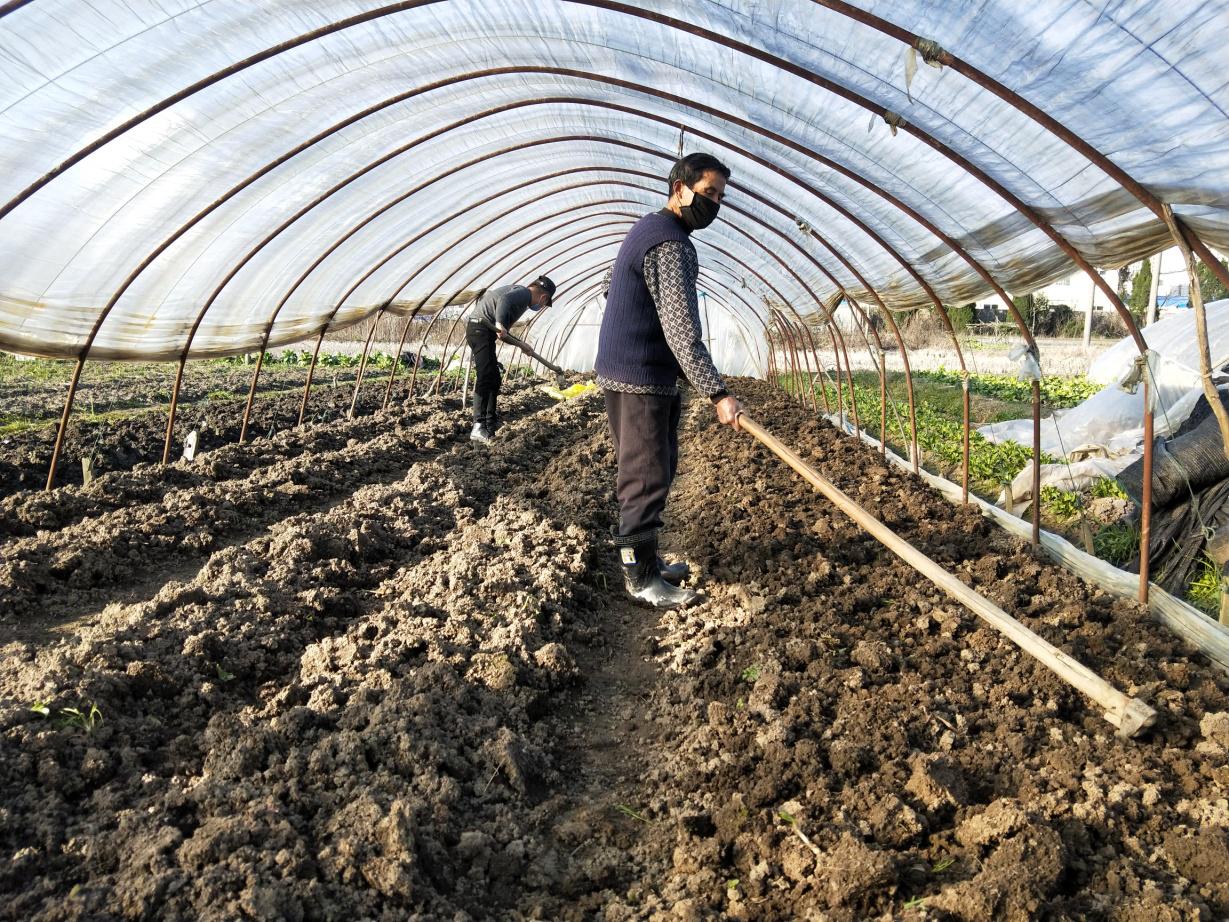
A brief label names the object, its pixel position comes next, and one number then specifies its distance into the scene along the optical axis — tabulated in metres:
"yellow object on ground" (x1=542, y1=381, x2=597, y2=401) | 13.95
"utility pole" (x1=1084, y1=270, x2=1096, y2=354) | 18.97
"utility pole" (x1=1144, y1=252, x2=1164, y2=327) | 15.67
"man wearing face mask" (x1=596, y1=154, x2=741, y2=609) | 4.04
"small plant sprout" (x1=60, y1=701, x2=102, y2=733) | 2.91
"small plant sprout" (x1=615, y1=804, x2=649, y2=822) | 2.70
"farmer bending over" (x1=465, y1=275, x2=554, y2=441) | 9.58
